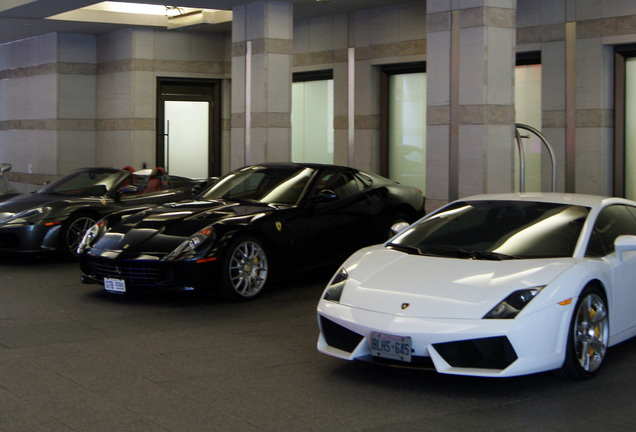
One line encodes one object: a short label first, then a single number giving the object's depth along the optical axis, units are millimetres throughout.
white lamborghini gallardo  4855
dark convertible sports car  10406
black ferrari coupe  7734
